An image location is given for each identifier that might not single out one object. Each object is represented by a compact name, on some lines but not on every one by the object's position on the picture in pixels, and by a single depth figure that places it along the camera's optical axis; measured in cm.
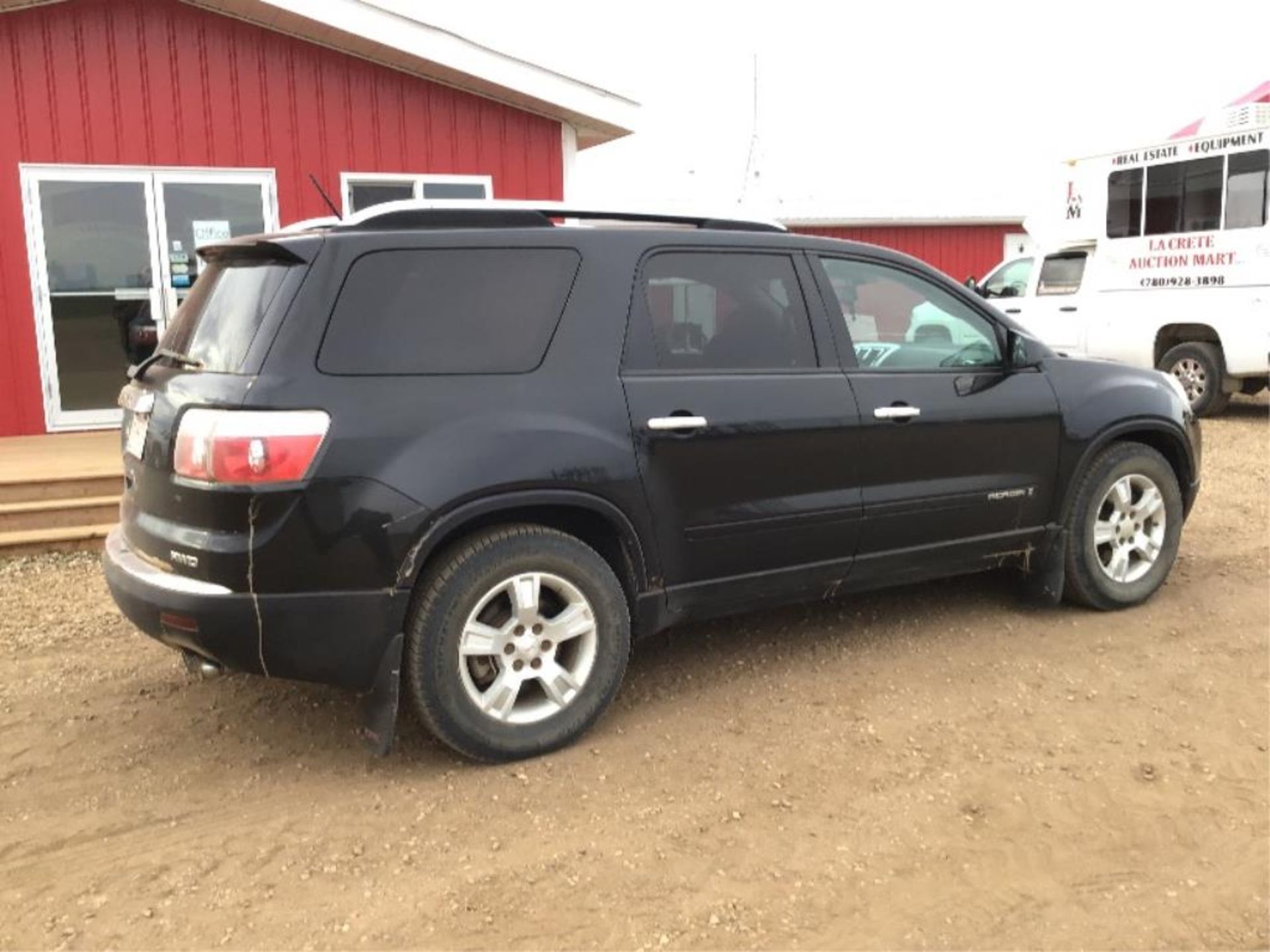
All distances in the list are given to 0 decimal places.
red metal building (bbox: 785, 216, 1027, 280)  2308
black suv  322
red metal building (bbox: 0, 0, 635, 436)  824
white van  1062
